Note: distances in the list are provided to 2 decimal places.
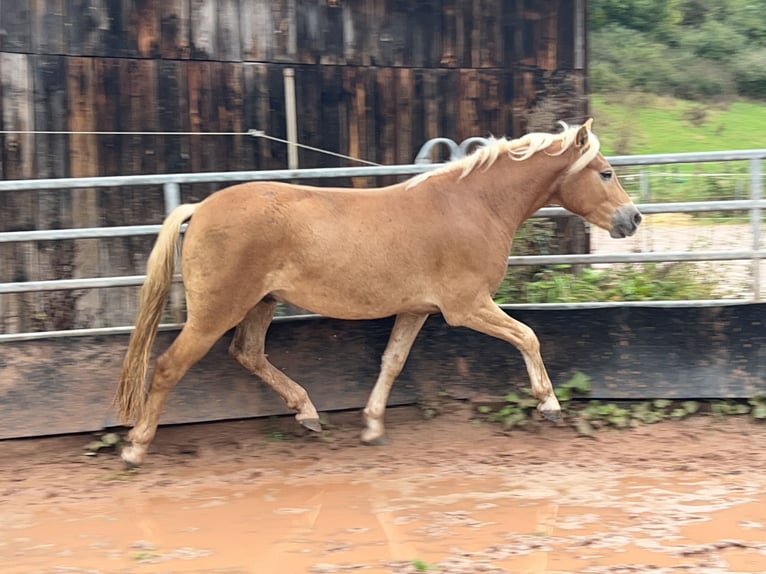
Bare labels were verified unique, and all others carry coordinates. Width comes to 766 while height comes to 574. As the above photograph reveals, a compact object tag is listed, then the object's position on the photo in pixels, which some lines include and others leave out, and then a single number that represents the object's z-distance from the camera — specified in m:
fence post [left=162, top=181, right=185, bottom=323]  6.15
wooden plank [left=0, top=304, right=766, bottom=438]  6.04
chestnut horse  5.43
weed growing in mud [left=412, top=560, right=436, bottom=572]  3.96
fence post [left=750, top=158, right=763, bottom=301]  6.18
